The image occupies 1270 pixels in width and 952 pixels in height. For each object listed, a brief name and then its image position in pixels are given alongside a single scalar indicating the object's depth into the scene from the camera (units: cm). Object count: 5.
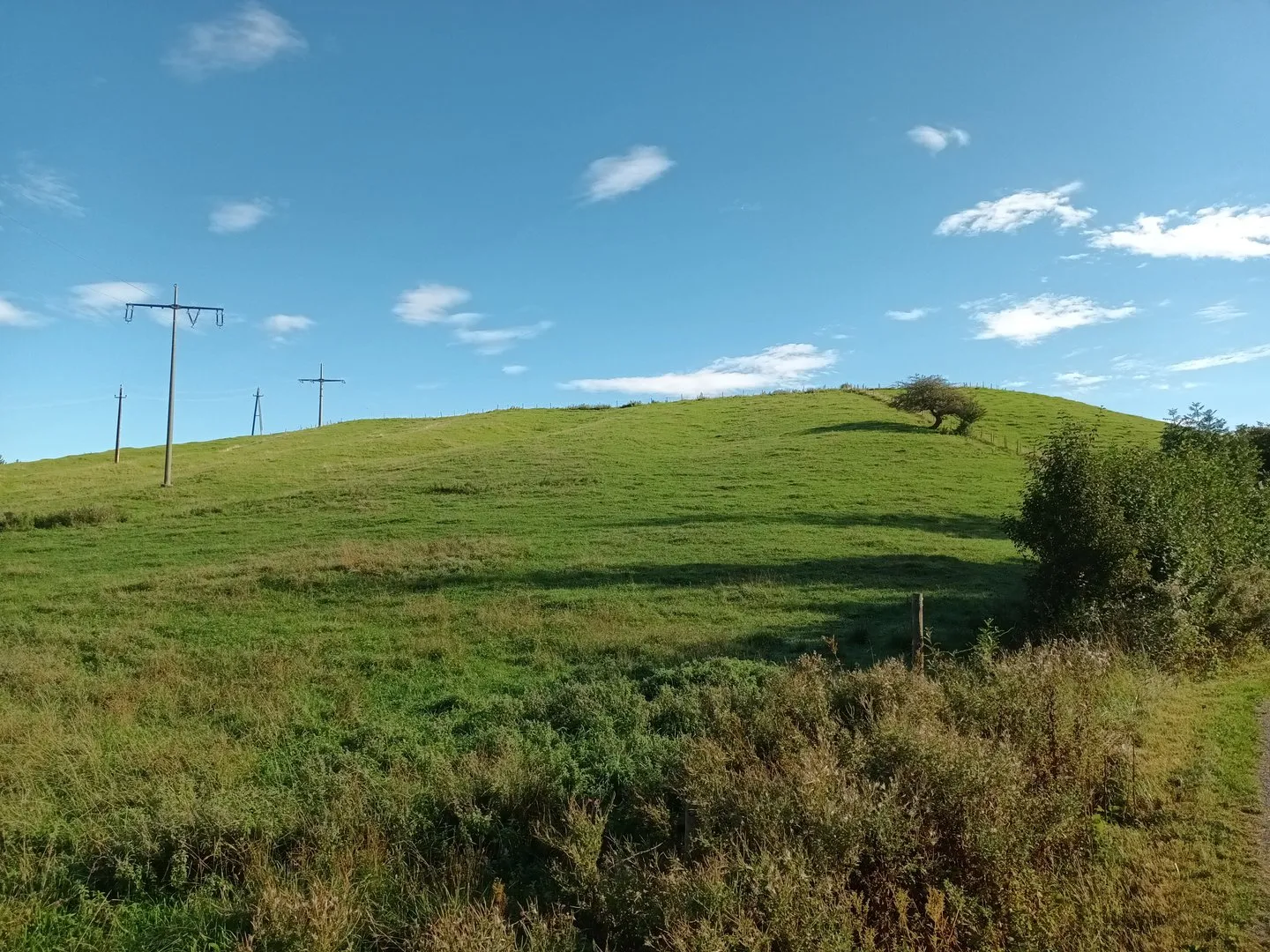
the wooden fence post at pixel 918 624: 1101
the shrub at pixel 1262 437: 3963
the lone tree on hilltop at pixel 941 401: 5631
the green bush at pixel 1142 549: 1409
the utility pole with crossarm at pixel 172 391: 4572
